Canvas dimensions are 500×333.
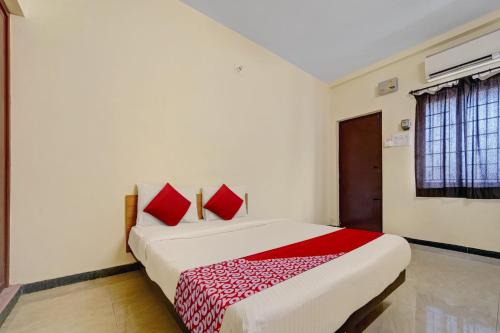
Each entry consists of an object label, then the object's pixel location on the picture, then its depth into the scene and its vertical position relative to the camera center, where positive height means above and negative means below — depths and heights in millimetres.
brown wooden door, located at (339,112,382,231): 4039 -124
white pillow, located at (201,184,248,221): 2791 -401
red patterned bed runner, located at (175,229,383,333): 957 -588
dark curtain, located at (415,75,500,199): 2793 +353
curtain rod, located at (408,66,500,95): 2800 +1204
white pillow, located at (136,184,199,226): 2328 -397
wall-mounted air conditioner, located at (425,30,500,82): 2740 +1445
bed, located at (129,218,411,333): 883 -622
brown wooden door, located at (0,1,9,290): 1752 +133
